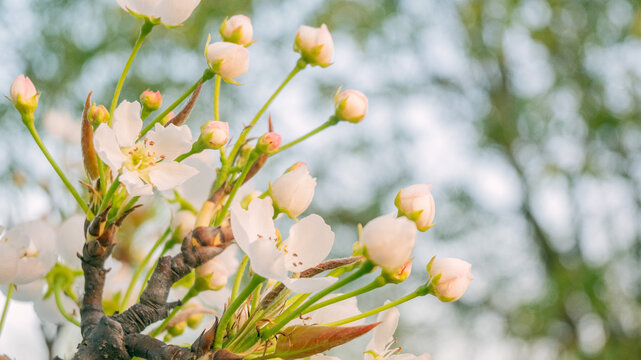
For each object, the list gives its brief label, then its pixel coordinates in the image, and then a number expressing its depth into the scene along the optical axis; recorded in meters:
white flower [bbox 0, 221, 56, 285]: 0.40
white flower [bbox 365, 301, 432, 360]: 0.40
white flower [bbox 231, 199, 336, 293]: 0.38
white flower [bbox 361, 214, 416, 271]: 0.37
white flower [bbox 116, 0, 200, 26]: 0.41
